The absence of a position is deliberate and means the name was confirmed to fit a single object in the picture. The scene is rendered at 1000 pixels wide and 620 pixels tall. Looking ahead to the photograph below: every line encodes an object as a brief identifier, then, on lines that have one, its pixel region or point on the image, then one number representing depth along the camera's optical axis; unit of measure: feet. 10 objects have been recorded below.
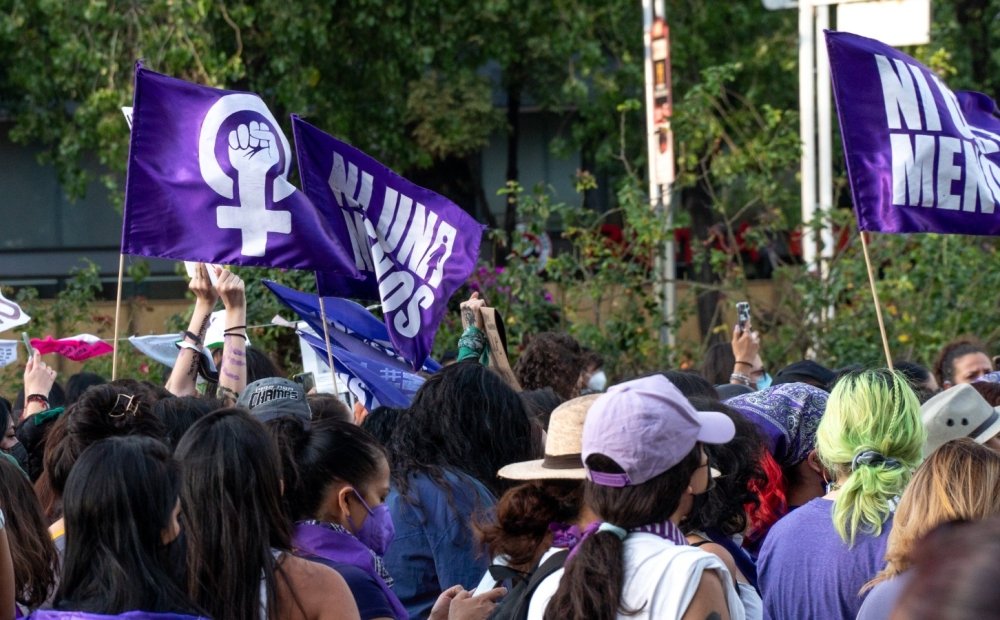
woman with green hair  22.91
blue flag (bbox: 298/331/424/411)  40.86
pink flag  61.46
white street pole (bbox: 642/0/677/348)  73.77
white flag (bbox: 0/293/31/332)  47.80
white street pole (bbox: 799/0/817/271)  84.43
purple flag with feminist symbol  38.09
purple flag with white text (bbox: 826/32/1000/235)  39.91
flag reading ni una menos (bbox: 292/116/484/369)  40.91
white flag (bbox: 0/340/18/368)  50.97
